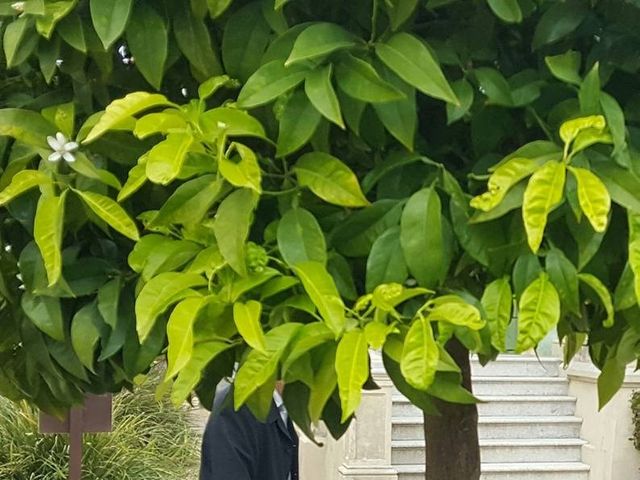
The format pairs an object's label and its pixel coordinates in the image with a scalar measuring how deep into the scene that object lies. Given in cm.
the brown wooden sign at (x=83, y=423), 233
